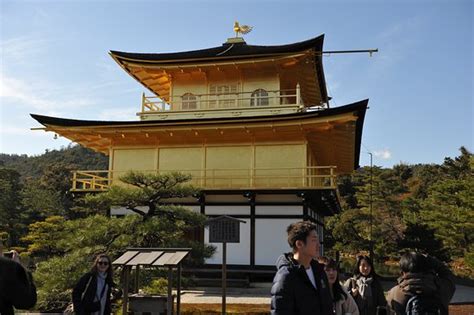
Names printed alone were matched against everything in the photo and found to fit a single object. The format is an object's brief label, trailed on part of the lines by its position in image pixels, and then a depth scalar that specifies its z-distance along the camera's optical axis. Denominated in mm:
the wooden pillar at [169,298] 7621
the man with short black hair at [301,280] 3105
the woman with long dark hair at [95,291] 5367
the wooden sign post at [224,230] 10398
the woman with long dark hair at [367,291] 4914
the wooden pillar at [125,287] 7574
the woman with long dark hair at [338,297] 4332
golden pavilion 15242
